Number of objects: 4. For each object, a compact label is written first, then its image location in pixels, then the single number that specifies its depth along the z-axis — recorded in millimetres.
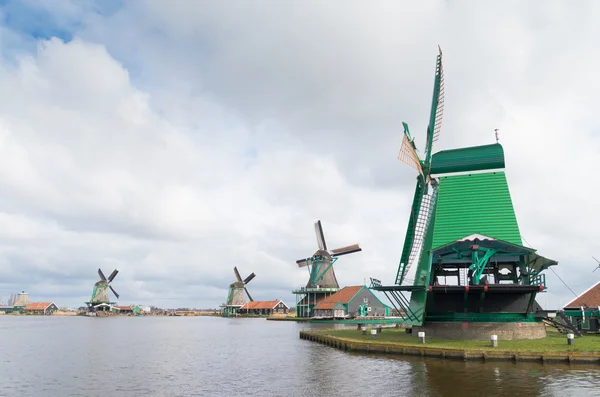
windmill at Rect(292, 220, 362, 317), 88938
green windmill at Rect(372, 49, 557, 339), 30297
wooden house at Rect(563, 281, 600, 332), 36594
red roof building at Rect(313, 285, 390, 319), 82125
